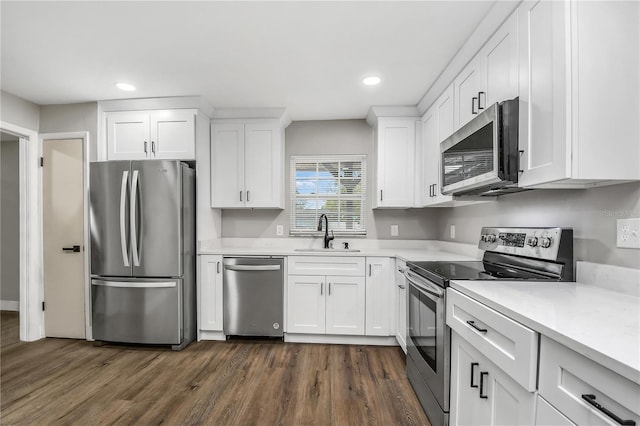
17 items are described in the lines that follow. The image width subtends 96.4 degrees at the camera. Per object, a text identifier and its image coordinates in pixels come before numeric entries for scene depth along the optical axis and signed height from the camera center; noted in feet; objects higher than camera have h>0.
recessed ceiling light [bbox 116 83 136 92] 8.54 +3.76
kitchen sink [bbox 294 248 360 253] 9.66 -1.36
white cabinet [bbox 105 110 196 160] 9.66 +2.59
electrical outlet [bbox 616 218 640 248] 3.85 -0.30
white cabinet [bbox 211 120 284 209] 10.52 +1.80
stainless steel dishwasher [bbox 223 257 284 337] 9.47 -2.86
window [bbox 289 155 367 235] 11.45 +0.80
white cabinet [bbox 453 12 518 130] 5.06 +2.79
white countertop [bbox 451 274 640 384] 2.20 -1.12
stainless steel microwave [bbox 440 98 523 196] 4.90 +1.10
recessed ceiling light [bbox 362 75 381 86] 8.05 +3.74
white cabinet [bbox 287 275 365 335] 9.36 -3.08
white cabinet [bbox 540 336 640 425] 2.07 -1.46
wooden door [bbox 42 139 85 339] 9.89 -0.94
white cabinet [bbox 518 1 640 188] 3.75 +1.59
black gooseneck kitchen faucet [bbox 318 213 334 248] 10.87 -0.85
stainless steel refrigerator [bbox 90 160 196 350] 9.02 -1.31
